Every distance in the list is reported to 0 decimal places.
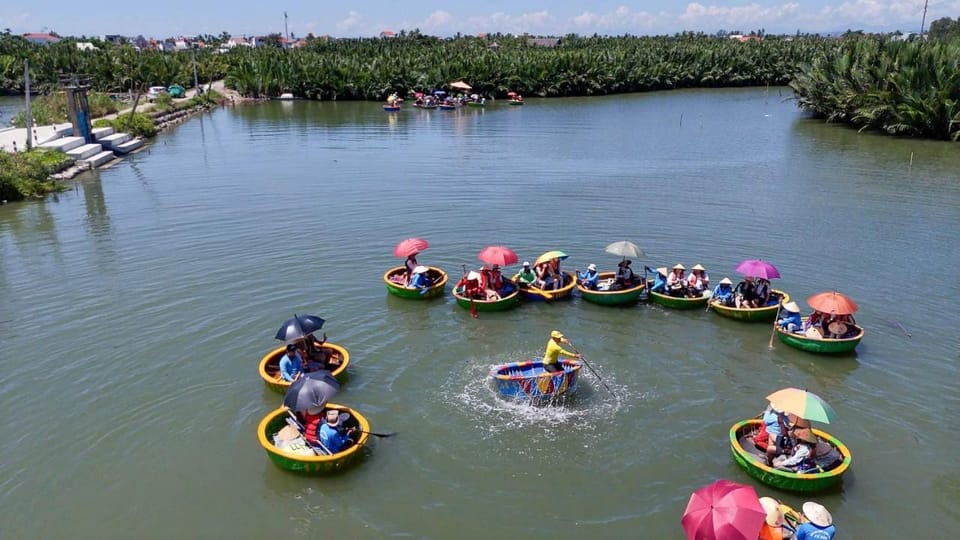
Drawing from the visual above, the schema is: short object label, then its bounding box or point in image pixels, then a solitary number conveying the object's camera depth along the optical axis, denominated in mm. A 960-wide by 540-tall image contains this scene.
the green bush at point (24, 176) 34969
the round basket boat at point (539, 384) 15938
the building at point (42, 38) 164575
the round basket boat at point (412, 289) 22188
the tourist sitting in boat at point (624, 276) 22208
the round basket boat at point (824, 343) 18453
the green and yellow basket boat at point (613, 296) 21516
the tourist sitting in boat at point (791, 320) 19359
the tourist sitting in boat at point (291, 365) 16797
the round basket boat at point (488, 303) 21297
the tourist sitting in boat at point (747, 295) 20656
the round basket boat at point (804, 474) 13211
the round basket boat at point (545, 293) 21922
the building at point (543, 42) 126475
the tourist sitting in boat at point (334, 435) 14047
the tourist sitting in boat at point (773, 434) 13781
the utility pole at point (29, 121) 40072
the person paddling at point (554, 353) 16000
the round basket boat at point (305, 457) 13719
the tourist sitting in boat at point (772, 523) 11047
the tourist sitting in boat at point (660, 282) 21828
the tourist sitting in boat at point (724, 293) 21000
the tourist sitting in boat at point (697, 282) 21531
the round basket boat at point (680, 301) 21266
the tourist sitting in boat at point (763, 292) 20625
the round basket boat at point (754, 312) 20297
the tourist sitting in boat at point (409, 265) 22938
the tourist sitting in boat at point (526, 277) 22344
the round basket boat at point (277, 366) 16812
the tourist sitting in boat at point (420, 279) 22172
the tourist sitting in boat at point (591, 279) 22156
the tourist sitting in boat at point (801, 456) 13422
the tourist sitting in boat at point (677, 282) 21578
